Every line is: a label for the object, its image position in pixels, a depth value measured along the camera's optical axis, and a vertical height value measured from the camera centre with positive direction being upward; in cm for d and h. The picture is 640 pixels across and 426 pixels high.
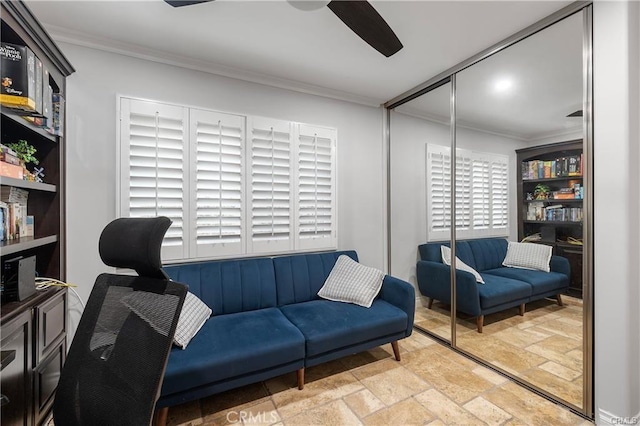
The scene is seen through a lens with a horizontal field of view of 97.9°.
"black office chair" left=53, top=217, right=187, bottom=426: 88 -44
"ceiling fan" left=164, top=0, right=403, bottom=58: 137 +107
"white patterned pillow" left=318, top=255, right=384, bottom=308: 249 -66
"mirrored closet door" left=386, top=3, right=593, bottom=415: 179 +9
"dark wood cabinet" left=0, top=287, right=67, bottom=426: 128 -75
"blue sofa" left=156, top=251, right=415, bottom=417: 168 -83
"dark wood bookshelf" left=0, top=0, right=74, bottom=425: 133 -31
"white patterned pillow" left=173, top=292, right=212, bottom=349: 177 -74
